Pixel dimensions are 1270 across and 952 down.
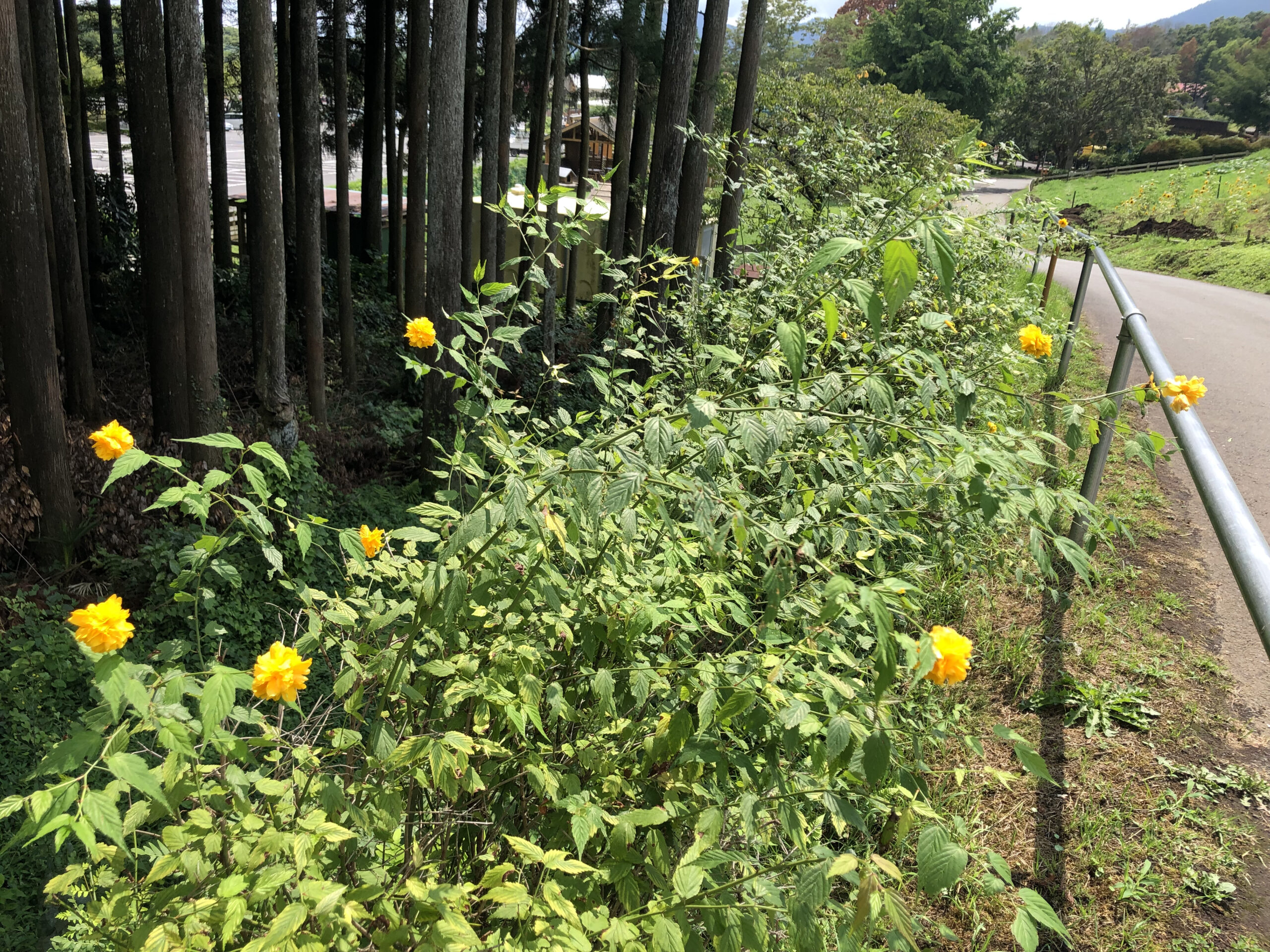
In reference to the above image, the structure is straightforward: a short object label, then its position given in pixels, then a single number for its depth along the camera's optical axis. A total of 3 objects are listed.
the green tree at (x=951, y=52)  45.50
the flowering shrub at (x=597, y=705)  1.35
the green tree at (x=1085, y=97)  44.84
